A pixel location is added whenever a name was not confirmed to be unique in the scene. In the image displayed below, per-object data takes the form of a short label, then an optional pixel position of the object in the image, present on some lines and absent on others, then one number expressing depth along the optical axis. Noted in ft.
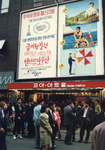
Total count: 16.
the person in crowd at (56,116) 29.45
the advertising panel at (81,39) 42.98
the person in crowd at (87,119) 28.40
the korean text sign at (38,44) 47.75
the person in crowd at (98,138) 7.39
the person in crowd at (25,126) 37.69
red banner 38.61
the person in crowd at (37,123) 25.75
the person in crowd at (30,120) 33.45
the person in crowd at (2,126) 17.88
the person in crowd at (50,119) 20.46
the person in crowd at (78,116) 44.11
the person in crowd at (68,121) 27.61
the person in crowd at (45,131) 18.67
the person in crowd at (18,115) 31.63
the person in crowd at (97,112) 39.78
